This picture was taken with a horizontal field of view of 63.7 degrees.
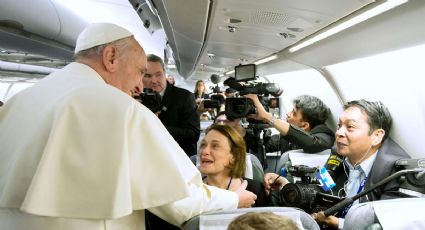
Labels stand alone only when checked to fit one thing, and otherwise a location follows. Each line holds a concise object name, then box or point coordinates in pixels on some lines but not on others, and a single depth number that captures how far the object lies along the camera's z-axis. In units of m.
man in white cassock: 1.18
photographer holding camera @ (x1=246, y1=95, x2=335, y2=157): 2.74
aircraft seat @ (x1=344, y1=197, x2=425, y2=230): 1.43
